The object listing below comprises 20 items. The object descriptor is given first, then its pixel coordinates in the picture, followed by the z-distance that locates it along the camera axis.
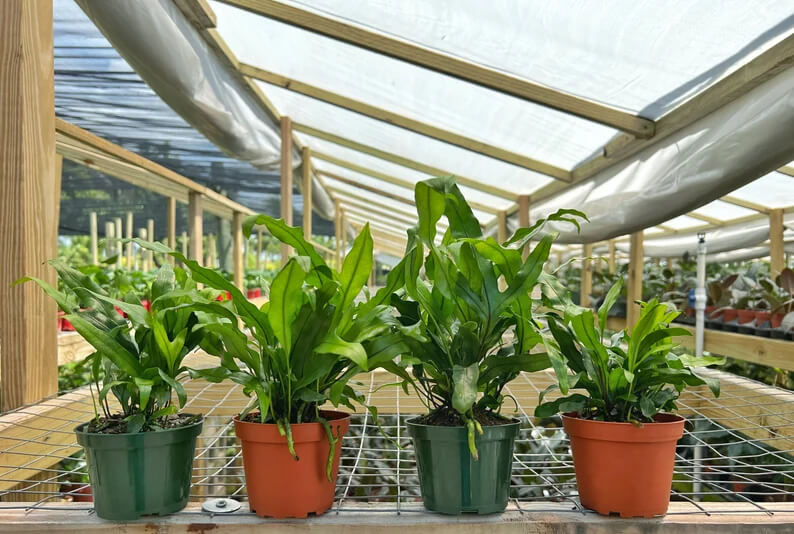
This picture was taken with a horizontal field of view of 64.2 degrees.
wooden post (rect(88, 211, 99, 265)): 4.11
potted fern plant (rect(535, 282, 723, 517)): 0.86
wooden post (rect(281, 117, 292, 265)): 3.79
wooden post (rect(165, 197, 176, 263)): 3.41
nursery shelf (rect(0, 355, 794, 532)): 0.83
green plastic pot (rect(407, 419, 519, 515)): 0.85
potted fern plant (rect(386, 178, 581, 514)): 0.85
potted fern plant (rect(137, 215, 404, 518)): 0.84
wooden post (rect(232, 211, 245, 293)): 3.74
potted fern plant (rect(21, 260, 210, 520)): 0.83
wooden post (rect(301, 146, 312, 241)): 4.85
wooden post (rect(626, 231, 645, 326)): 3.24
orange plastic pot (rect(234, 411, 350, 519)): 0.84
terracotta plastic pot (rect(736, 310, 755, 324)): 3.53
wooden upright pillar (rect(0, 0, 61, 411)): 1.24
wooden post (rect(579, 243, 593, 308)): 5.37
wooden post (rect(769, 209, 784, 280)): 3.85
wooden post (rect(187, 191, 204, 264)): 2.80
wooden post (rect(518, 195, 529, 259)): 4.13
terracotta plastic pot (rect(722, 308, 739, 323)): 3.78
